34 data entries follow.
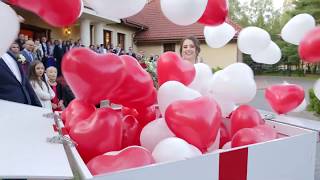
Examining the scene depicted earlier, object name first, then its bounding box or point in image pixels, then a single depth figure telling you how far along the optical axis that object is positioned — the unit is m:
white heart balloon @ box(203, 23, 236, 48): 3.22
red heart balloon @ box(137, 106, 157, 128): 2.40
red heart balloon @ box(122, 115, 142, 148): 2.18
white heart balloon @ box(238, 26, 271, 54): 3.07
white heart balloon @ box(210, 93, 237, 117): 2.64
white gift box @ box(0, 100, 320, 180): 1.23
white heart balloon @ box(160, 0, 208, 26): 2.18
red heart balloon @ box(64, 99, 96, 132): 2.01
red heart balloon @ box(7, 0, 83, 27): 1.65
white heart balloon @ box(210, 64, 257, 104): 2.54
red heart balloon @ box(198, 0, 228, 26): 2.44
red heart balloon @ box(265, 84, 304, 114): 2.88
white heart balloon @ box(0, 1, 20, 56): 1.54
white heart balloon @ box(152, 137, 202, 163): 1.72
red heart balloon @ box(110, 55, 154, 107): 2.07
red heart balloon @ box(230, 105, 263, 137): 2.43
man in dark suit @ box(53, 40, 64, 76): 10.91
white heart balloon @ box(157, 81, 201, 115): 2.15
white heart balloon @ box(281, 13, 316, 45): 3.24
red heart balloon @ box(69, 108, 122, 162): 1.82
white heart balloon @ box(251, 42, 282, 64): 3.29
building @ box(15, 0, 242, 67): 22.39
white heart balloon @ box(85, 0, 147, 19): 1.87
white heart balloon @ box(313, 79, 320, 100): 3.18
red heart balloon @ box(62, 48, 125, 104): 1.87
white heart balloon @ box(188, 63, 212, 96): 2.79
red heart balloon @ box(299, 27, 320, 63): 2.83
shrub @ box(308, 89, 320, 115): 8.78
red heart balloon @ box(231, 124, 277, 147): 2.08
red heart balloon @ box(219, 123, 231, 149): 2.51
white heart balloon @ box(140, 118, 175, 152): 2.06
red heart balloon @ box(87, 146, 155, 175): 1.54
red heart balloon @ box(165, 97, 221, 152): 1.93
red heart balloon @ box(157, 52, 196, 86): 2.49
